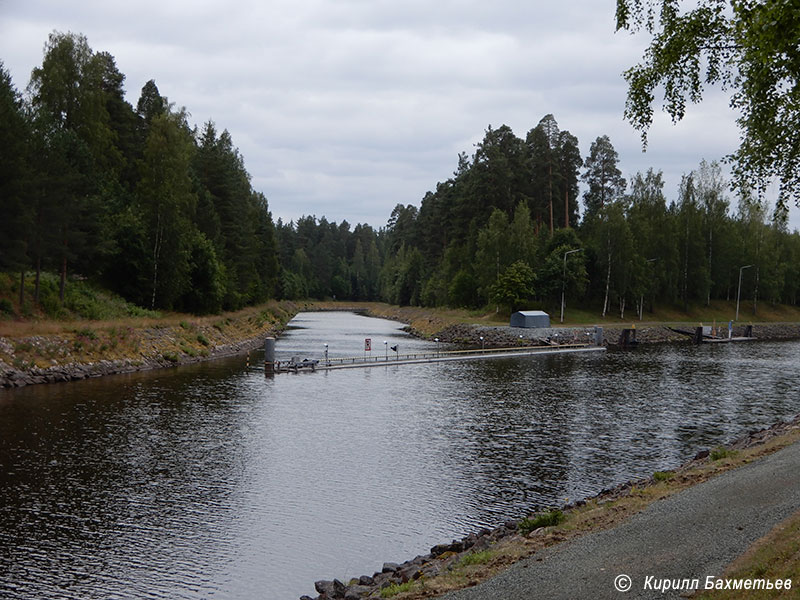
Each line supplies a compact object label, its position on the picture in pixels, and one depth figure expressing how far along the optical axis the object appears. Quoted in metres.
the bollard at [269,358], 50.69
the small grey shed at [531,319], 85.75
